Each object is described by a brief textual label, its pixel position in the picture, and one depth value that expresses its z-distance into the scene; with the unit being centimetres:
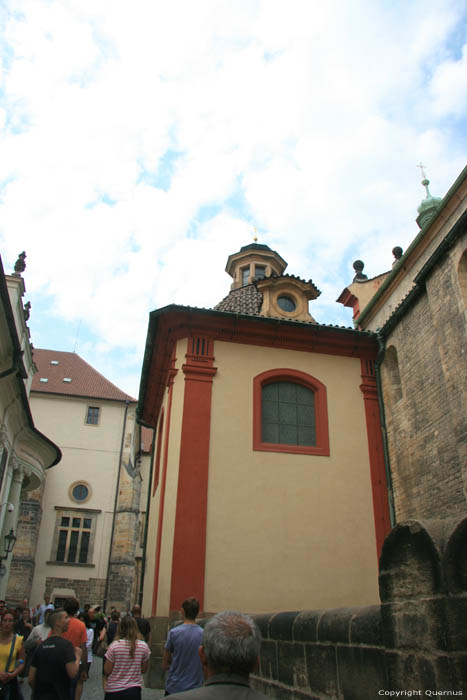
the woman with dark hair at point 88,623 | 951
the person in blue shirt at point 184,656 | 532
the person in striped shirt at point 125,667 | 489
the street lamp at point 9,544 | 1819
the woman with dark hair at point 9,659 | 579
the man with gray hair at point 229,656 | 199
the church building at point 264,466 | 1042
